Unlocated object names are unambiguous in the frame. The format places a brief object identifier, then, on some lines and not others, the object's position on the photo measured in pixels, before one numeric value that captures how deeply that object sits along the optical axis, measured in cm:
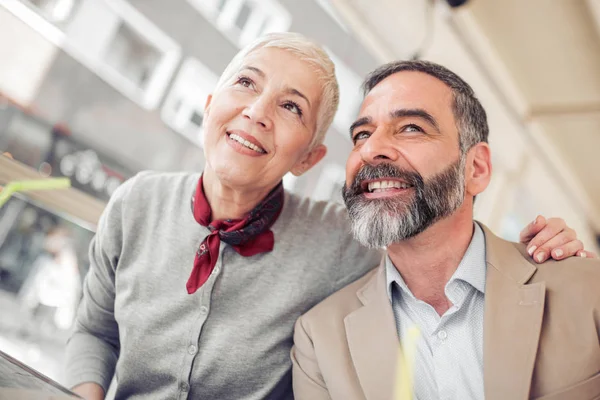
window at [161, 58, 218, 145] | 202
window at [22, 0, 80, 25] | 161
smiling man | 115
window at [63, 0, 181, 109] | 173
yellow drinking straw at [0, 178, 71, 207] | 151
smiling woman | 137
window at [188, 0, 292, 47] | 214
